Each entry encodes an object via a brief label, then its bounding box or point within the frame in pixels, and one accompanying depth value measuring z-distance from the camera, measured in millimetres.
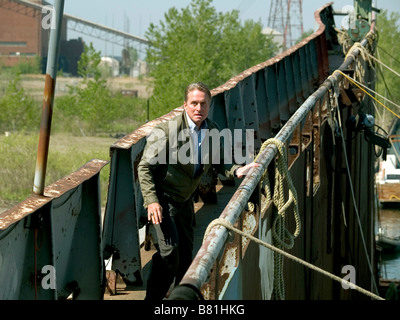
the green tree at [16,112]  65312
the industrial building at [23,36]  90438
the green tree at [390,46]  84250
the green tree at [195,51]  59719
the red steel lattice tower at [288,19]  122606
